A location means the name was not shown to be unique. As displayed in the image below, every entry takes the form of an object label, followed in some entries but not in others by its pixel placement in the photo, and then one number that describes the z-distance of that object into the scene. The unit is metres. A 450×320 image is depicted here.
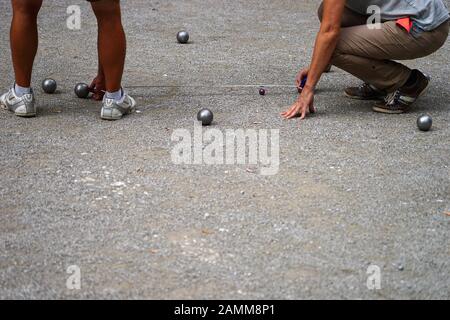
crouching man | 5.60
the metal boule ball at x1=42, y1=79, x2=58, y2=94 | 6.18
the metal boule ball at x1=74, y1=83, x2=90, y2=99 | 6.08
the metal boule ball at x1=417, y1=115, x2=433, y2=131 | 5.49
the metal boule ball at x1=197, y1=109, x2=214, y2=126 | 5.49
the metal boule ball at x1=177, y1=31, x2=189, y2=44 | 7.82
